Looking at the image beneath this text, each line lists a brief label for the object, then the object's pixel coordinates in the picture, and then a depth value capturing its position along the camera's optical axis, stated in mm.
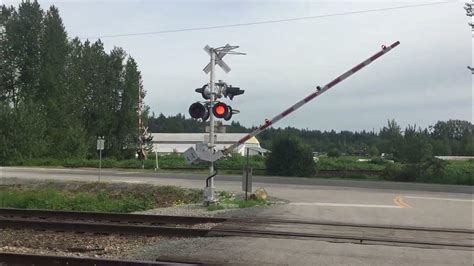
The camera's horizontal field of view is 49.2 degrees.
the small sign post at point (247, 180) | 17373
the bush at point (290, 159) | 39406
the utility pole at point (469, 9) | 27816
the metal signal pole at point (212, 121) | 16125
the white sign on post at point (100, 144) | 27620
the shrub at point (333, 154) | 82119
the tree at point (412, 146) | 49781
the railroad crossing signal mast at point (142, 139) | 50872
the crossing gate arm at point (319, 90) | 14648
